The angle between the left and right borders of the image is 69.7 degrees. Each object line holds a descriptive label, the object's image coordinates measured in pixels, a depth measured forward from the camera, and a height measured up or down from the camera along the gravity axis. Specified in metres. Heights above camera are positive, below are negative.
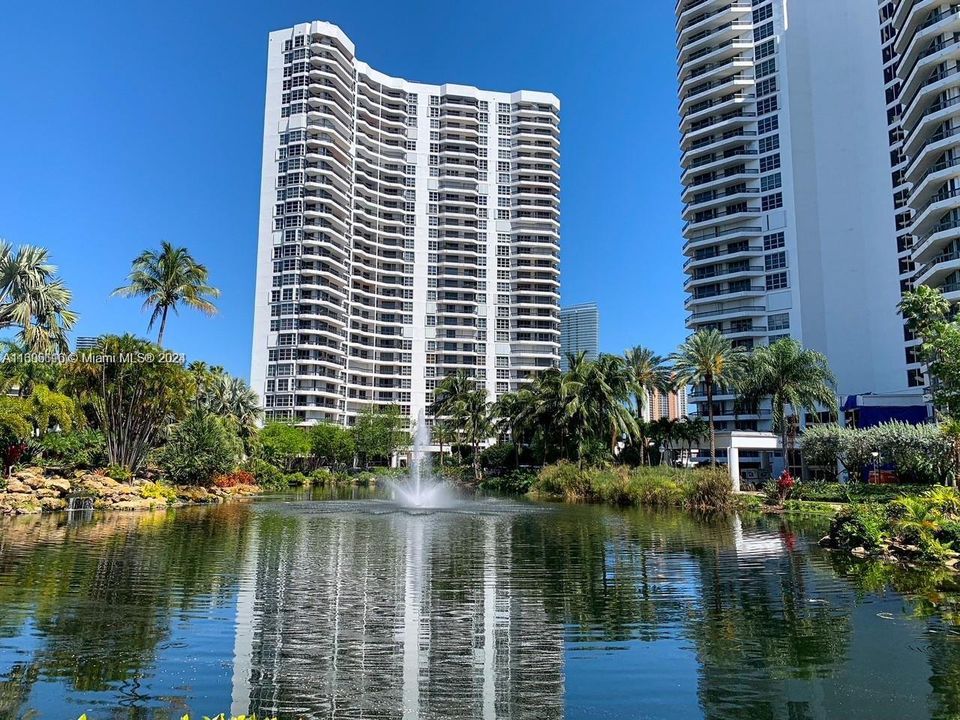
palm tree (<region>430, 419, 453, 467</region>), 81.76 +2.92
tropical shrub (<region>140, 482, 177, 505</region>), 37.12 -1.97
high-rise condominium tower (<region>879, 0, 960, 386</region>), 60.94 +29.87
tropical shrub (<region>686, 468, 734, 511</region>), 38.81 -2.07
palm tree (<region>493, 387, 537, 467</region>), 65.62 +4.25
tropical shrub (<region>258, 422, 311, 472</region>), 83.81 +1.49
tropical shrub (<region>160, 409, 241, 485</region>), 43.28 +0.25
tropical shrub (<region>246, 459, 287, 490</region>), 64.58 -1.85
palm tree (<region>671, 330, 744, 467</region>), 58.34 +7.95
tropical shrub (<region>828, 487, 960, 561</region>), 20.17 -2.22
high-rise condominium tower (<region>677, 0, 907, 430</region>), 78.62 +33.41
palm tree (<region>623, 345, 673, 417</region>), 69.62 +8.52
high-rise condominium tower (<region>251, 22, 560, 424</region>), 113.56 +40.20
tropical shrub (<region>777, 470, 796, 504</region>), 40.59 -1.82
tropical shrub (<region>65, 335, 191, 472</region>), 38.59 +3.80
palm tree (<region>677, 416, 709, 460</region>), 63.91 +2.32
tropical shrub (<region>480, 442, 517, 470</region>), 79.56 -0.07
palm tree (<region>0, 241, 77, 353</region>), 37.53 +9.00
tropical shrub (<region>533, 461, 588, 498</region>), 50.59 -1.93
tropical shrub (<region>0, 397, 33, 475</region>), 32.41 +1.17
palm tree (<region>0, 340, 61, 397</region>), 36.41 +4.72
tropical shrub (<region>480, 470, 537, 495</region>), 62.40 -2.58
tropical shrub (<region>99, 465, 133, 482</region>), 38.28 -0.95
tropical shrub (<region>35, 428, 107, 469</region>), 39.84 +0.40
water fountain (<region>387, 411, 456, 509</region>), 42.06 -2.77
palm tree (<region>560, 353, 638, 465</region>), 58.44 +4.64
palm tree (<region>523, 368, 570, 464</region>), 60.97 +3.76
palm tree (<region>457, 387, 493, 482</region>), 78.81 +4.24
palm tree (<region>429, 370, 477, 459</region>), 79.62 +7.29
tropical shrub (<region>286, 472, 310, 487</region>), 73.00 -2.57
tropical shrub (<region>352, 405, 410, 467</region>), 99.75 +3.04
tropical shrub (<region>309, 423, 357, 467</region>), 93.94 +1.71
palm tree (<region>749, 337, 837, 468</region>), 54.12 +6.18
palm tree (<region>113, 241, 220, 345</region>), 46.97 +11.95
